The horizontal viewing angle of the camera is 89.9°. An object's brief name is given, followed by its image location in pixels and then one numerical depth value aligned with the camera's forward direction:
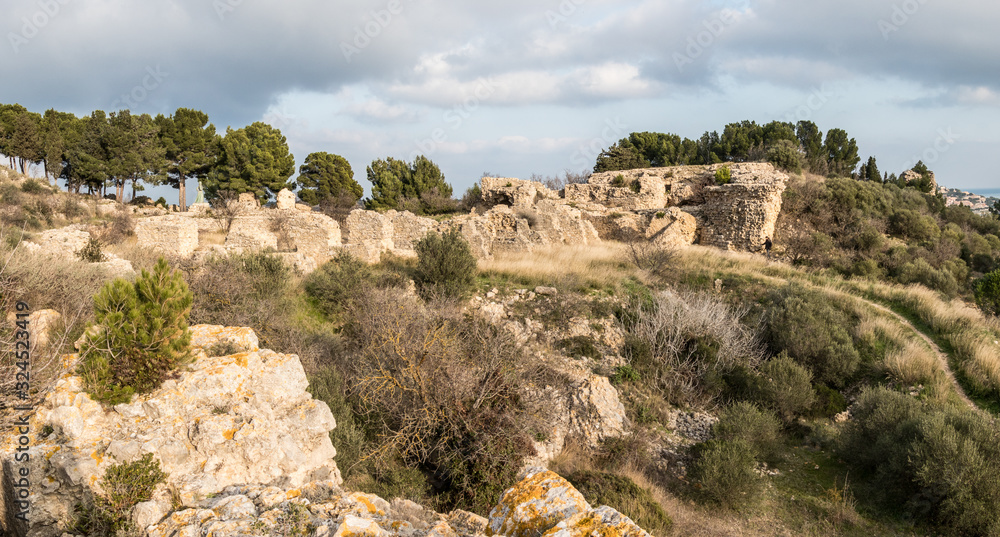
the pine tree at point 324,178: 38.47
